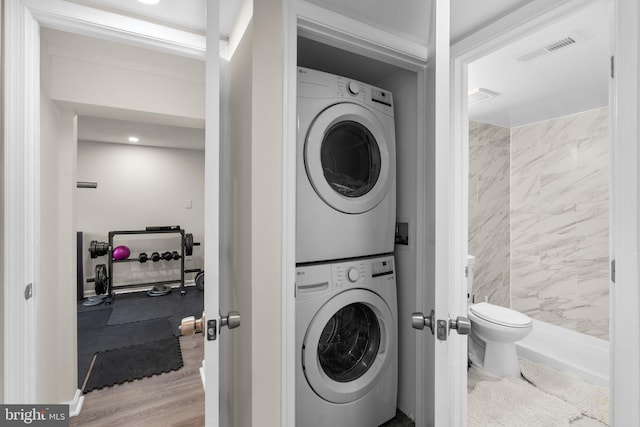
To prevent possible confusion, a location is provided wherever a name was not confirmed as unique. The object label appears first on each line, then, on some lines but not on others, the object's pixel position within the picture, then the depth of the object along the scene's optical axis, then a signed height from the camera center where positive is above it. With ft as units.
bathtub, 7.24 -4.07
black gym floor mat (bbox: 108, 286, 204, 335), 11.00 -4.14
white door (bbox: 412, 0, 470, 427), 2.47 -0.06
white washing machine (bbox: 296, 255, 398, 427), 4.40 -2.33
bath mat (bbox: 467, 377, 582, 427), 5.64 -4.22
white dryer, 4.41 +0.76
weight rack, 13.15 -2.35
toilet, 6.93 -3.14
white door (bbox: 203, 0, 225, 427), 2.49 -0.12
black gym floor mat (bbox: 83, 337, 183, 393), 6.81 -4.06
